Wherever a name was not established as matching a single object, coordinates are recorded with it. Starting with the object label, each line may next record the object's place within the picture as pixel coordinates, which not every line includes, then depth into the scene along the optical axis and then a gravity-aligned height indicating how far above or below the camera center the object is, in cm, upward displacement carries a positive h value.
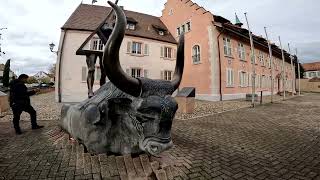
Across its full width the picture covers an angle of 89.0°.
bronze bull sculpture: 169 -30
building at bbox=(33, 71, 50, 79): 9071 +841
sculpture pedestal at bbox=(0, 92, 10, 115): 833 -72
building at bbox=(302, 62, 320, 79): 5283 +475
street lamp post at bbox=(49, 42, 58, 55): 1371 +361
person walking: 461 -23
